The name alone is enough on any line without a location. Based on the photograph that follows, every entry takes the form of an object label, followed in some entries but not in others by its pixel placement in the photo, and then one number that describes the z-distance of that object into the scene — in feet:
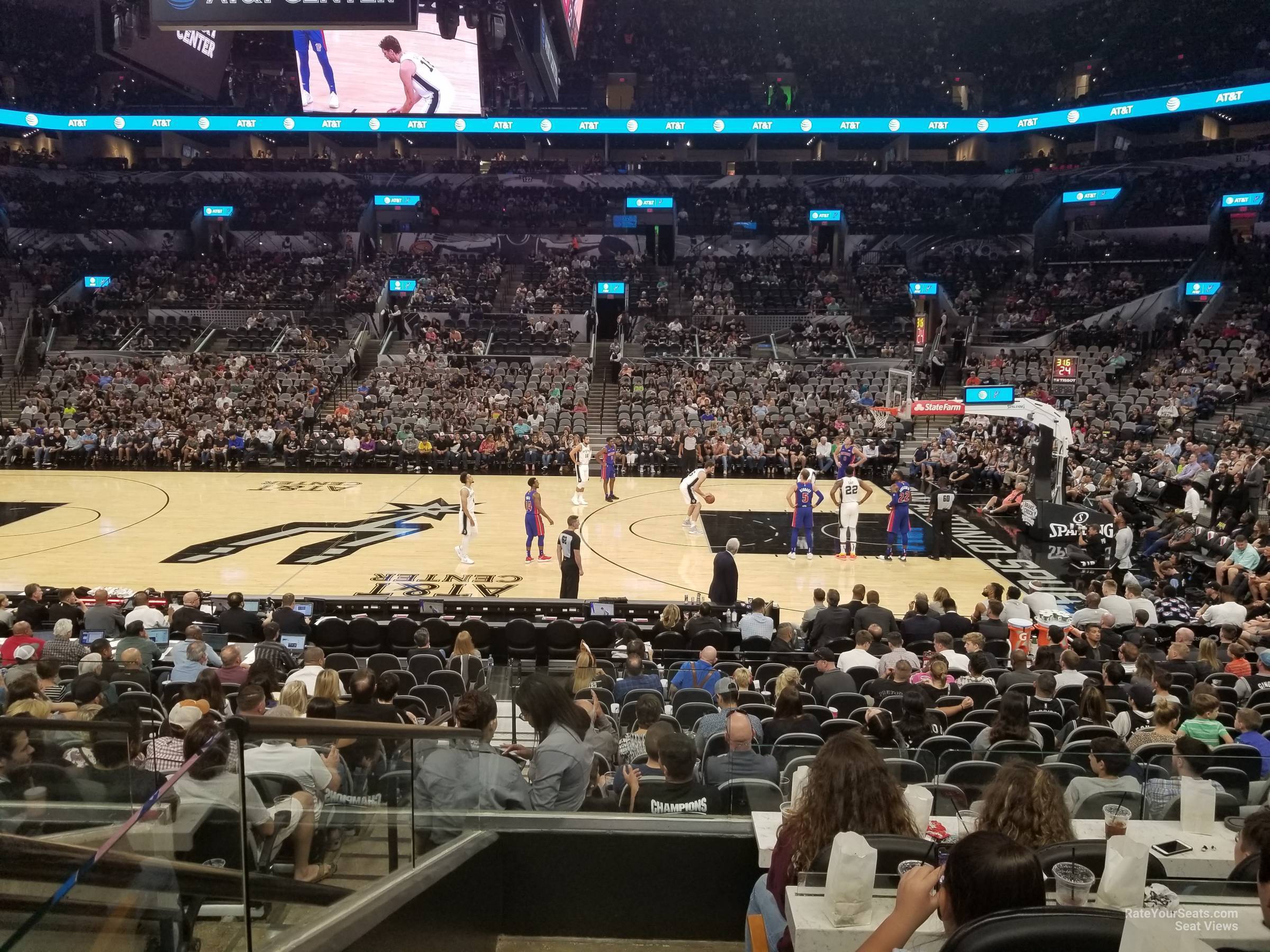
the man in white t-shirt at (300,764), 9.93
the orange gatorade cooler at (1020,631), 35.94
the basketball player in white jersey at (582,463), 70.59
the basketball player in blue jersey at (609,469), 70.79
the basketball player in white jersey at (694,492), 55.47
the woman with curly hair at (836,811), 10.66
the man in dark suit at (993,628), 34.78
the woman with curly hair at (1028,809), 11.23
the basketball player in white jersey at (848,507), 53.72
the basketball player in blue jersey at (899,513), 54.60
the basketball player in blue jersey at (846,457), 63.93
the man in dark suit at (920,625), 35.73
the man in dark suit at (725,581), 40.98
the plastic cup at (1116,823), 12.88
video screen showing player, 100.42
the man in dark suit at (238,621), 35.04
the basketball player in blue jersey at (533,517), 51.62
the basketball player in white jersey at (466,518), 51.75
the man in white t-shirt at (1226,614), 35.65
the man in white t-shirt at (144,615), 34.99
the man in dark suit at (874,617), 34.50
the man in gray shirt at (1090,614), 35.63
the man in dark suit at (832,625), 34.65
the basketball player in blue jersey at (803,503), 53.83
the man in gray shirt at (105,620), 34.22
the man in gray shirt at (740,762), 16.15
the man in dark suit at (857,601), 35.75
